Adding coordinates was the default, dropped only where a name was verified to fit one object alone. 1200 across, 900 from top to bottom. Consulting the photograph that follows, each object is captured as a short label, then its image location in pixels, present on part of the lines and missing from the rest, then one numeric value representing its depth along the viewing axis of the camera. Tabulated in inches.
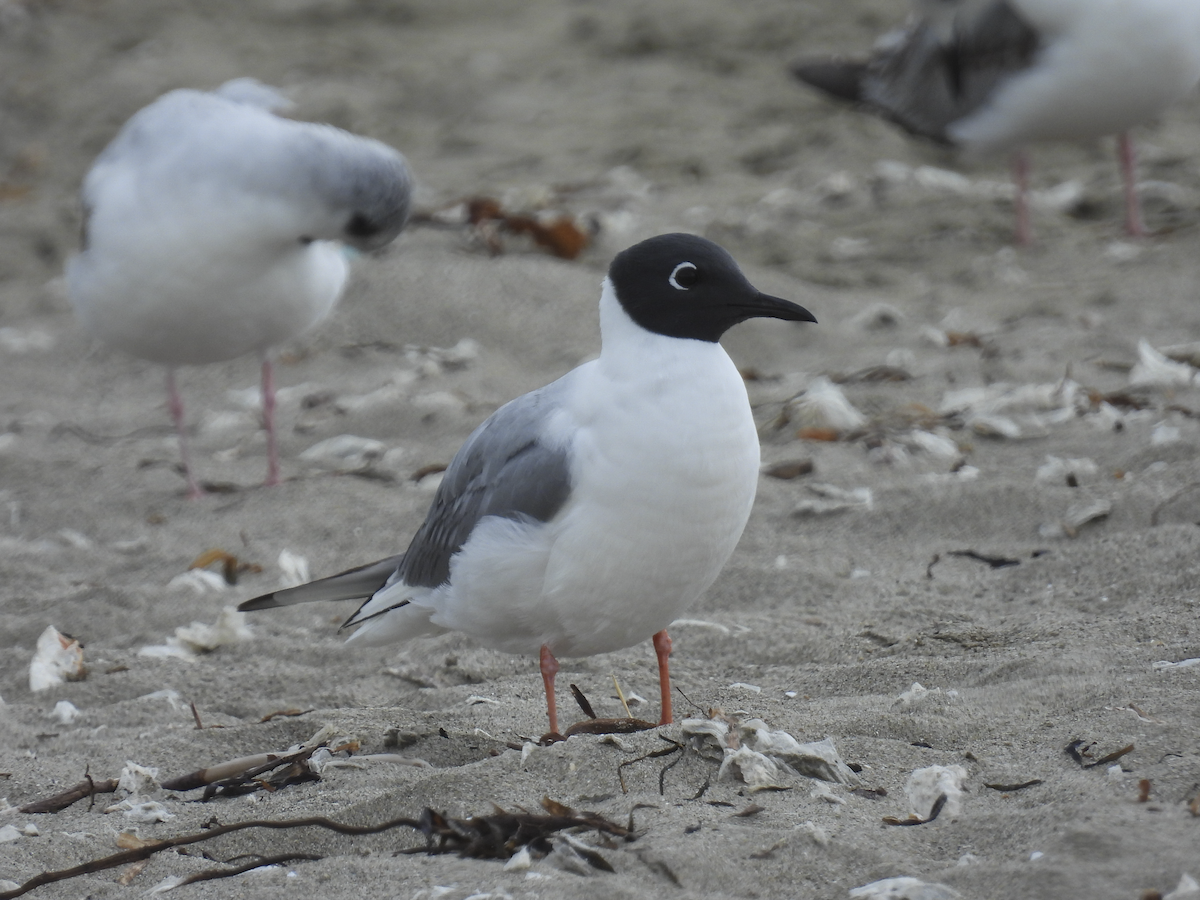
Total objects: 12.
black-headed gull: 228.2
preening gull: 412.8
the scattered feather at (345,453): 432.1
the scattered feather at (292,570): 352.2
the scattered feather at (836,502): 353.4
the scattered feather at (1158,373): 399.9
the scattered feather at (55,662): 289.9
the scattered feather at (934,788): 194.4
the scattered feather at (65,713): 274.5
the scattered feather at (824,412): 404.5
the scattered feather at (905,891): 166.6
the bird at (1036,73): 542.3
